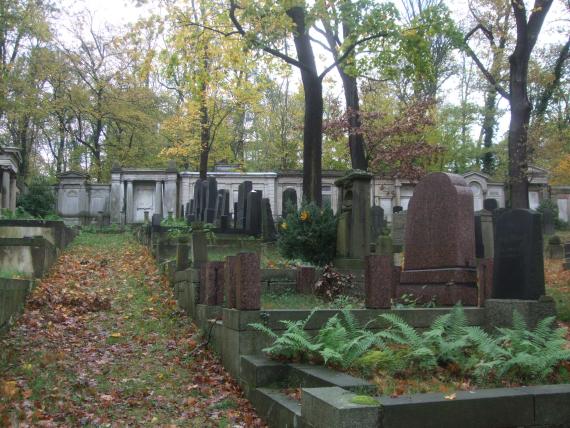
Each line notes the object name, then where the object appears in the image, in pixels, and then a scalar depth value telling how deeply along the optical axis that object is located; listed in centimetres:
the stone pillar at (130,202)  3844
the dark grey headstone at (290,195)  2096
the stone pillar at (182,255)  1164
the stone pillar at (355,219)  1235
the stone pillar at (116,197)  3812
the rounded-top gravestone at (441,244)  853
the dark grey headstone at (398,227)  2163
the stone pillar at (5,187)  2644
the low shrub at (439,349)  511
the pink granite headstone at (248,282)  666
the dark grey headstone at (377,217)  2235
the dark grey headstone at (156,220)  1904
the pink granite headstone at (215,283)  856
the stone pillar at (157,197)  3850
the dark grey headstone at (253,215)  1758
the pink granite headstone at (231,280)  710
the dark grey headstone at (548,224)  2873
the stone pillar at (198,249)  1038
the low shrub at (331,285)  1035
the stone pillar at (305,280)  1055
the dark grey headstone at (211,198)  2122
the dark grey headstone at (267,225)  1709
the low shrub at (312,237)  1293
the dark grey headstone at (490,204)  2519
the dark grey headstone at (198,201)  2266
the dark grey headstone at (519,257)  696
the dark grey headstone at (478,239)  1305
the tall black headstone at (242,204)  1847
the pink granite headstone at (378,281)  681
